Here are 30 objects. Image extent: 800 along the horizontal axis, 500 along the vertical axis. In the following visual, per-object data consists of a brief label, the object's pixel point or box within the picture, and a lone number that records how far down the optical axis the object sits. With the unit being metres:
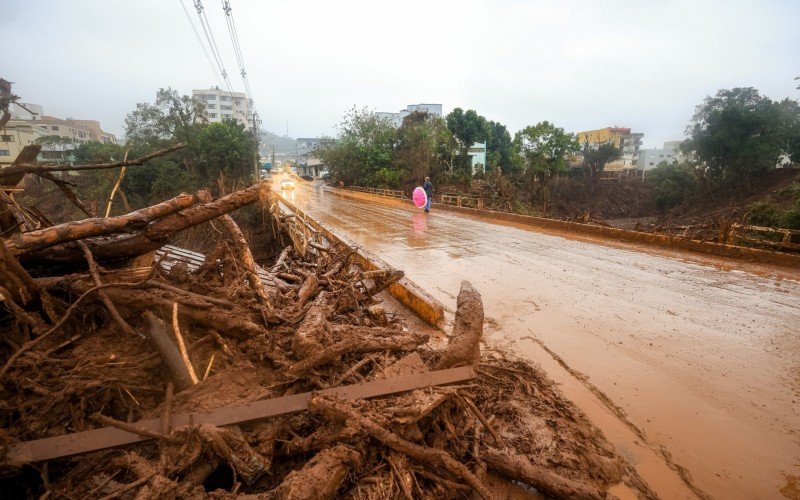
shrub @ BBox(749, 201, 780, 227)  17.46
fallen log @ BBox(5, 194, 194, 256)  2.89
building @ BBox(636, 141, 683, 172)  67.22
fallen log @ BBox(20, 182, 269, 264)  3.53
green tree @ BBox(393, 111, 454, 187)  33.41
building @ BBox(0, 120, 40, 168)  41.59
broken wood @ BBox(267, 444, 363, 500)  1.71
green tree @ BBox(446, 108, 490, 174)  37.25
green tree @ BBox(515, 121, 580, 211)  34.94
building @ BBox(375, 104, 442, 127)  60.23
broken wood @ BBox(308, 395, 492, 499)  2.03
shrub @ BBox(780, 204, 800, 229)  14.61
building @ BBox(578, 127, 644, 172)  59.88
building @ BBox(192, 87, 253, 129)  91.38
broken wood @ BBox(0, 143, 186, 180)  2.69
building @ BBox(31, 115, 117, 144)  58.16
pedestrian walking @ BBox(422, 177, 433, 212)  18.94
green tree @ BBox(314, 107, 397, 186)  37.50
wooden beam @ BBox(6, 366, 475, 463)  1.95
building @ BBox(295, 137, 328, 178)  77.00
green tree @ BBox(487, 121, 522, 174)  43.78
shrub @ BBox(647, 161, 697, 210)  36.19
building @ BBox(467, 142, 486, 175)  43.06
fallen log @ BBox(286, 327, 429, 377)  2.71
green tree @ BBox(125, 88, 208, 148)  35.00
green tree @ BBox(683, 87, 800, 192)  29.44
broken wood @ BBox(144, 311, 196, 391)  2.63
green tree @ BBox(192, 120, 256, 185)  30.22
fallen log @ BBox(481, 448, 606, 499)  2.08
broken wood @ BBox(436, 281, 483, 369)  2.92
